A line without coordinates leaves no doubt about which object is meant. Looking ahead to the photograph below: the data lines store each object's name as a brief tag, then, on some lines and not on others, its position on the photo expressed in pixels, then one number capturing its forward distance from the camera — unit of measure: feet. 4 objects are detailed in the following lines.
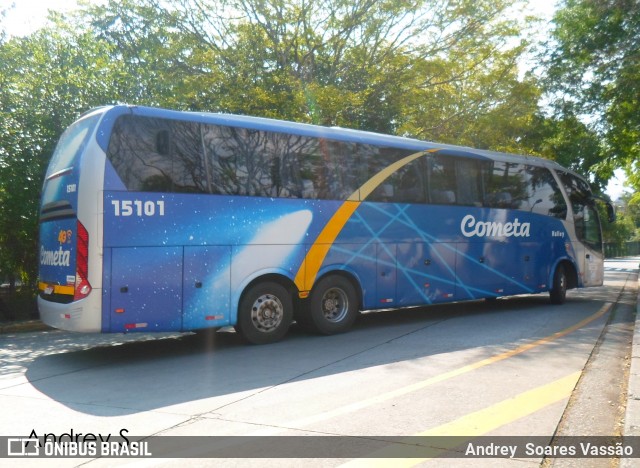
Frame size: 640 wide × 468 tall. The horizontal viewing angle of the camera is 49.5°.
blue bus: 28.86
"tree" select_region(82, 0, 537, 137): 62.44
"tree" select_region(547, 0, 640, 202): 58.34
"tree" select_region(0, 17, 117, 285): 44.19
